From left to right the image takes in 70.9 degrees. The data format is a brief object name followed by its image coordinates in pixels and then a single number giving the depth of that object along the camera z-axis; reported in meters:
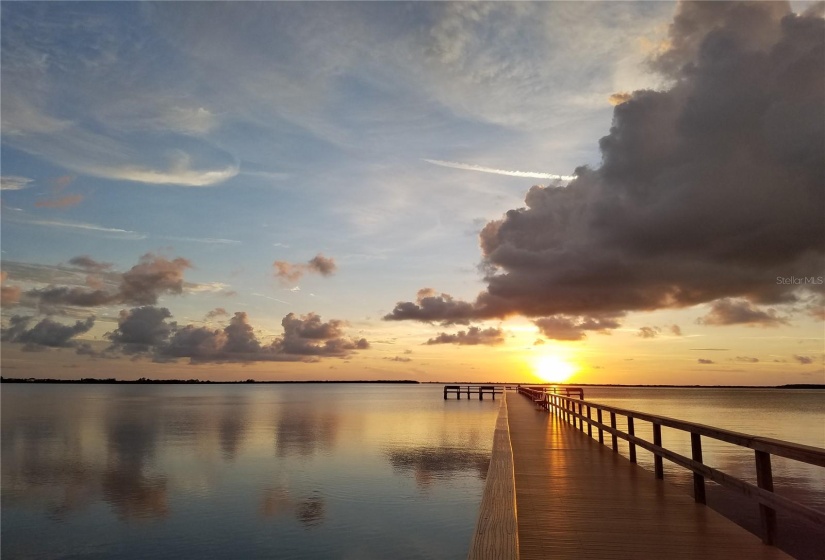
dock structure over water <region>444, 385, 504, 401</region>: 98.88
